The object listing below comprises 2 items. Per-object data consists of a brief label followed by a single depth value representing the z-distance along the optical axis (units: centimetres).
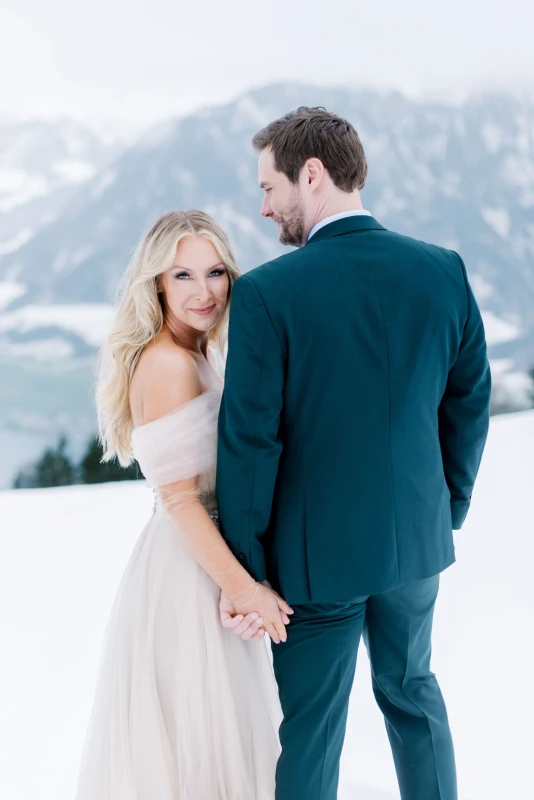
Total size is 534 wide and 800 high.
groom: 142
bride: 168
